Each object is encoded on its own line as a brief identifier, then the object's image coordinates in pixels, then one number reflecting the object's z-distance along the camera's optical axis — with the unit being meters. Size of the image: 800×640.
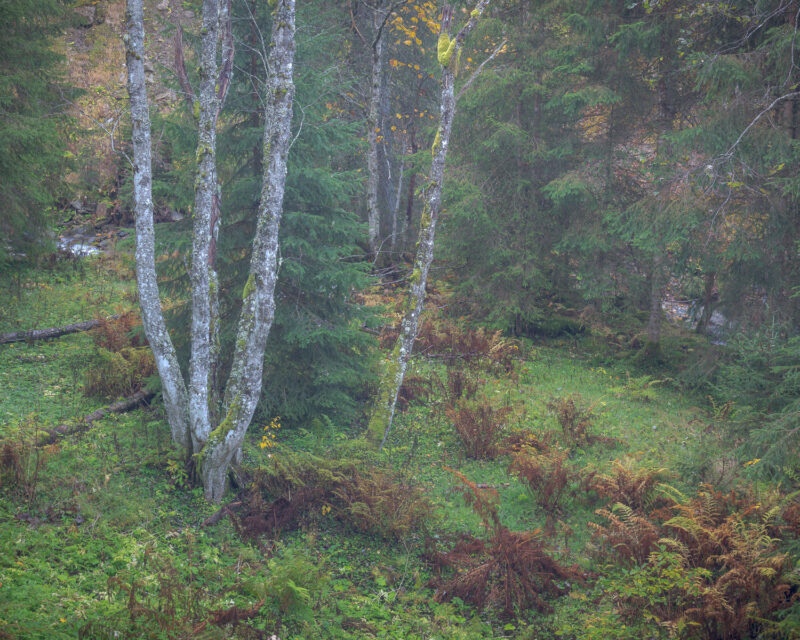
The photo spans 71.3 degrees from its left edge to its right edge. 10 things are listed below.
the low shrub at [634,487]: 8.12
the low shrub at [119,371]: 9.57
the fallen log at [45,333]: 11.25
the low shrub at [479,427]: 9.87
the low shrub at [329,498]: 7.30
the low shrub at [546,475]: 8.45
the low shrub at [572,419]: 10.49
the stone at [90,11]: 22.09
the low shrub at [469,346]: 13.95
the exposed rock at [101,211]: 19.09
